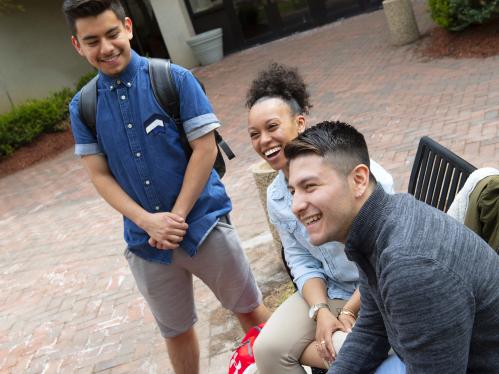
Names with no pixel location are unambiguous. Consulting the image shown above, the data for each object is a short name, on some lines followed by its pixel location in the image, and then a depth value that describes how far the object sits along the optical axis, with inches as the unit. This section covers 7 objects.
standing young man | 105.6
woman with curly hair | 98.8
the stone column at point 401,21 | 422.0
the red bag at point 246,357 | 107.7
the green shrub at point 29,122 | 512.1
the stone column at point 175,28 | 619.2
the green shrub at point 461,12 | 360.5
